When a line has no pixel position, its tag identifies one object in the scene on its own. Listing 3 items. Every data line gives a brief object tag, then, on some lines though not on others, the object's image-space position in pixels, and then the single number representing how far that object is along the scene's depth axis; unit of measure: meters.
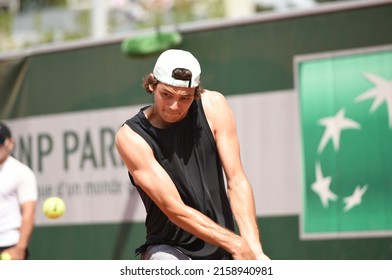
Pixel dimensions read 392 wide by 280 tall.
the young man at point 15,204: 14.21
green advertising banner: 14.17
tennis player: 8.01
